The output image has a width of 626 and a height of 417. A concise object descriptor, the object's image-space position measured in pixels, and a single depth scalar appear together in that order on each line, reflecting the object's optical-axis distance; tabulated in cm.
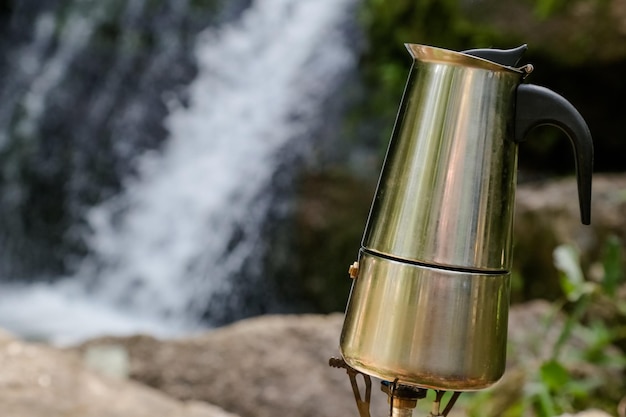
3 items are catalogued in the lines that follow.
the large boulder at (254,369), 252
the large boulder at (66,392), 182
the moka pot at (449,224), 94
